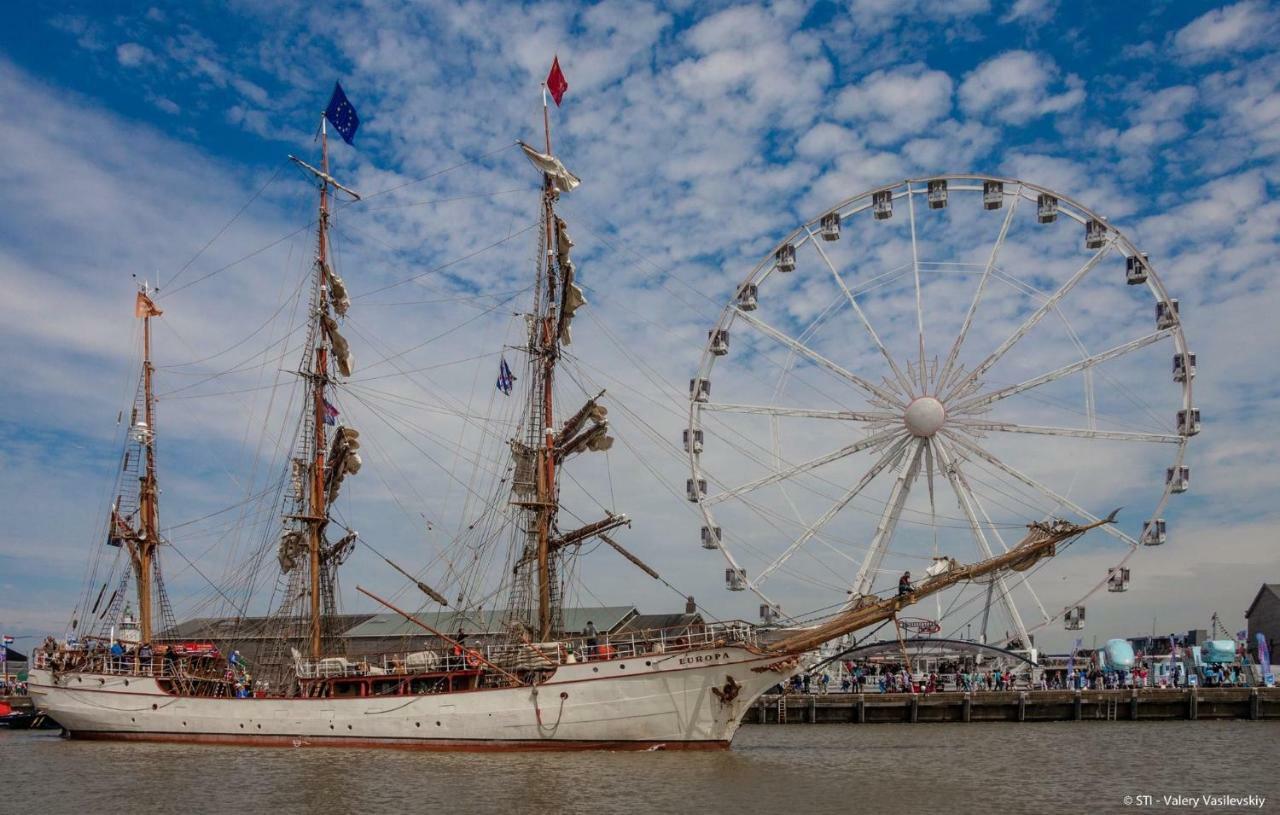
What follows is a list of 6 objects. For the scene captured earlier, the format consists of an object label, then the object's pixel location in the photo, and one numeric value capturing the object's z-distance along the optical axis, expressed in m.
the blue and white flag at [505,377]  43.88
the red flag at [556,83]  43.00
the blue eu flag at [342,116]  45.34
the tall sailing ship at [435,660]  35.06
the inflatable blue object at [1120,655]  57.41
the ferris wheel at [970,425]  44.97
